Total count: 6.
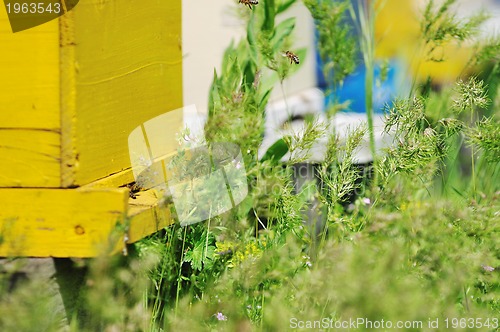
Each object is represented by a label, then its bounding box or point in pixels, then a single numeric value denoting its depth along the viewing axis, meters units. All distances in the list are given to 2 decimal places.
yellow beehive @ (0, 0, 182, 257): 3.90
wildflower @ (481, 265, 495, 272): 4.19
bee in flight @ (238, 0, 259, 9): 4.52
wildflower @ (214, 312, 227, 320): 4.03
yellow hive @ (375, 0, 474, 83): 10.61
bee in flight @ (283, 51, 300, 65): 4.75
